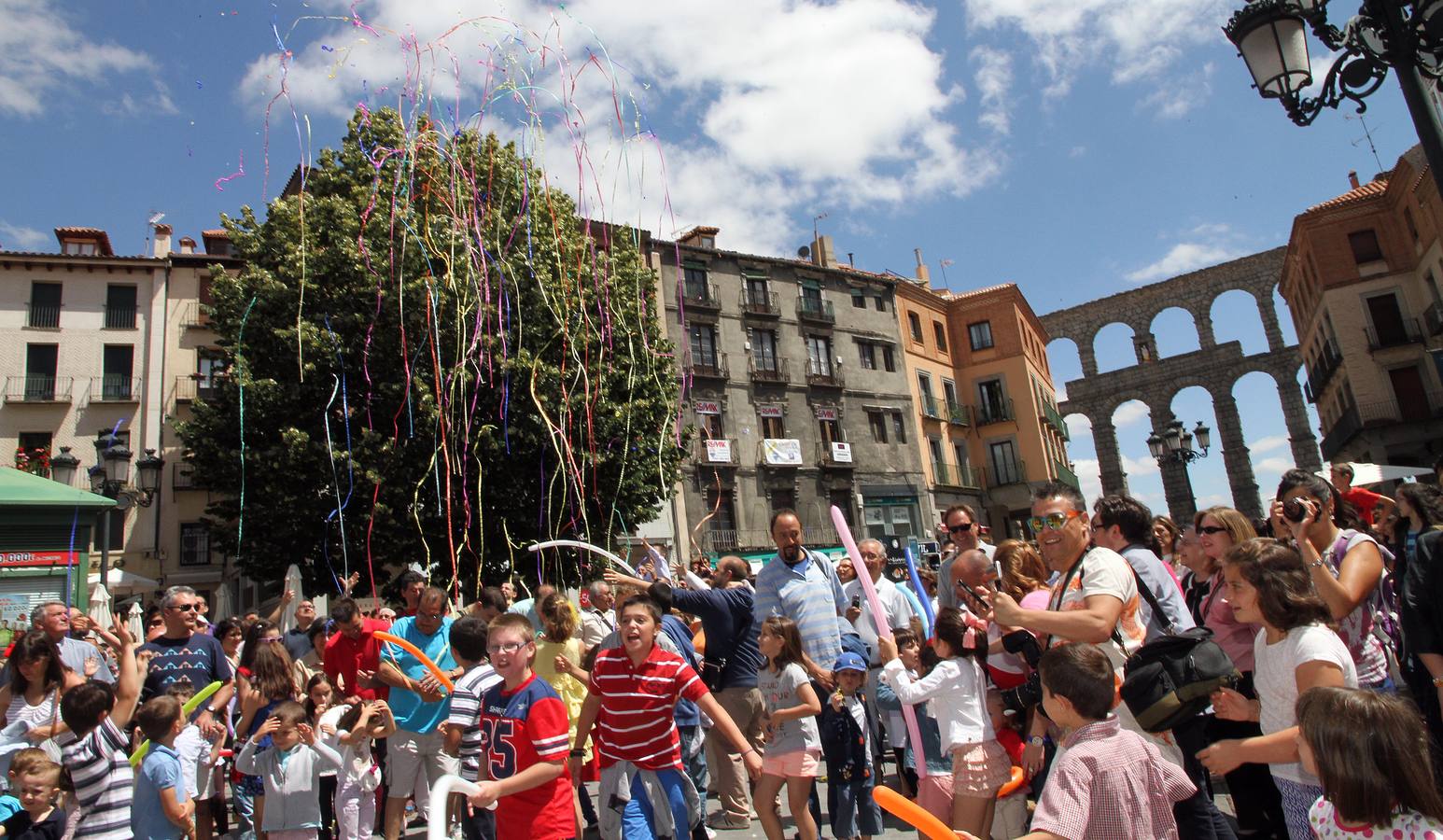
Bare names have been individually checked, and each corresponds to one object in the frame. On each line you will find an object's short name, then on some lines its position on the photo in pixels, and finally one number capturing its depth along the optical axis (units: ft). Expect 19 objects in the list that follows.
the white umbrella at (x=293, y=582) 28.85
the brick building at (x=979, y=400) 129.18
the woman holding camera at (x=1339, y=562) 13.64
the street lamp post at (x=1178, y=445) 61.62
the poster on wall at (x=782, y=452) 108.17
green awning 43.98
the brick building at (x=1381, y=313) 108.58
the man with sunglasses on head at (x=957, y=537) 21.95
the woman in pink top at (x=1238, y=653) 13.92
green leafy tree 55.01
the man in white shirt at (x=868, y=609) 25.05
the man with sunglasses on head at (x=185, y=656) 22.31
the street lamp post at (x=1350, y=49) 17.33
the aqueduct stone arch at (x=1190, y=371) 167.73
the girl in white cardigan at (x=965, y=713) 15.62
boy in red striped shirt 15.42
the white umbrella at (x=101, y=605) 40.22
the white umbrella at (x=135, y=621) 37.79
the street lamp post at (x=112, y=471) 42.42
